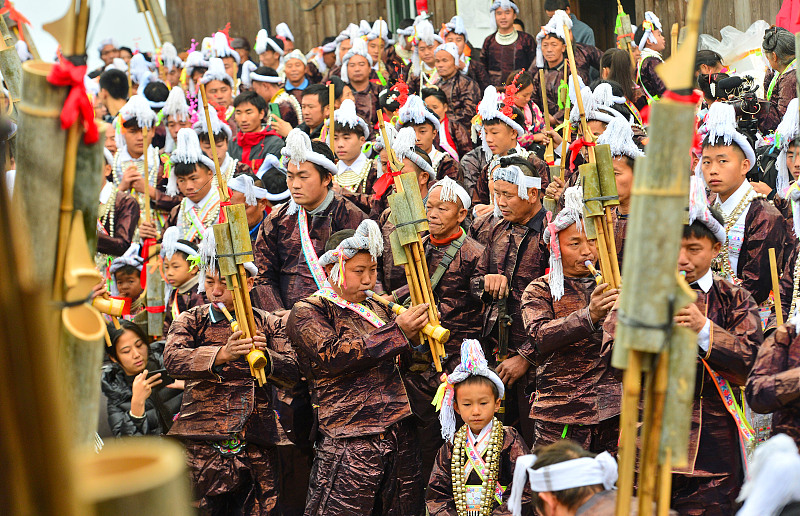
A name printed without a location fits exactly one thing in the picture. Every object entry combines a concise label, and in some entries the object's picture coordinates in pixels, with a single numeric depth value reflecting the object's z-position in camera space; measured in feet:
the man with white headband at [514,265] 36.50
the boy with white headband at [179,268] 43.50
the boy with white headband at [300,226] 40.81
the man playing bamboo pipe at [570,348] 30.17
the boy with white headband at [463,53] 78.31
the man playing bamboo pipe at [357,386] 31.32
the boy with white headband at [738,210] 34.40
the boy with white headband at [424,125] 51.87
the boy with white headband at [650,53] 63.36
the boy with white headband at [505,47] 79.41
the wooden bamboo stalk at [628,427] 10.62
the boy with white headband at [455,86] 72.02
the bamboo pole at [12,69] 14.66
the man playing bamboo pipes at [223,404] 33.65
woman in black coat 38.04
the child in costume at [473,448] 29.73
